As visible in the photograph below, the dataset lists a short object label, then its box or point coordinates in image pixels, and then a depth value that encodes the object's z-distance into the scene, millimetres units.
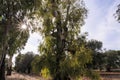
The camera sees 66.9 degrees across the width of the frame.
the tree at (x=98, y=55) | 31696
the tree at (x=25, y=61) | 36589
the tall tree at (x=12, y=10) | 6822
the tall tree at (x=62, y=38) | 8616
